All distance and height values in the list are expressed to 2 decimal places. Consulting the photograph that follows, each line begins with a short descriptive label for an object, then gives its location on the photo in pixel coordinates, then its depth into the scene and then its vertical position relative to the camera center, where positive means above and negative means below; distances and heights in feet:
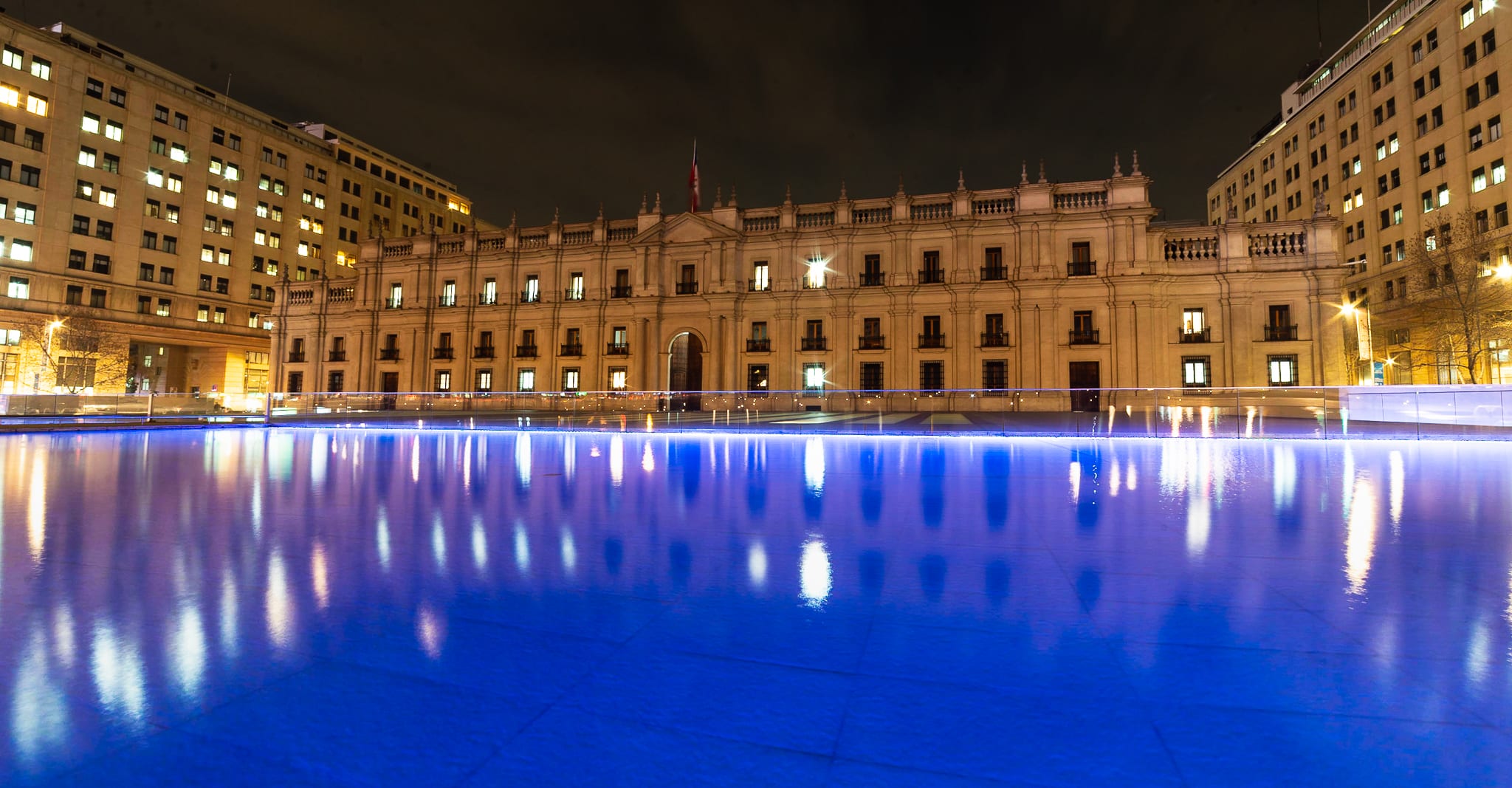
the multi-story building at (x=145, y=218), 132.57 +45.40
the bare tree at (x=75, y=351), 124.47 +11.29
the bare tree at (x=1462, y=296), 91.50 +17.33
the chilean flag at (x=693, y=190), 130.82 +44.17
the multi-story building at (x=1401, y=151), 112.16 +52.78
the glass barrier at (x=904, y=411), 55.21 +0.09
